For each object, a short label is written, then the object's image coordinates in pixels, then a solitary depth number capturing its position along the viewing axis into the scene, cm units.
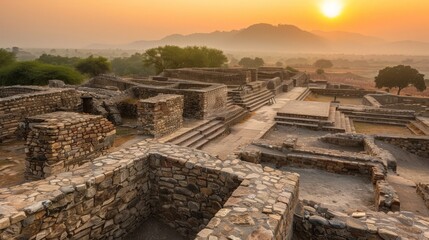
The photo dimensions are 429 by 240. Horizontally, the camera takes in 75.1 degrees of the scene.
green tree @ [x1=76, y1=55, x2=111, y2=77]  5022
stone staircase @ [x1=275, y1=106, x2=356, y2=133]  1571
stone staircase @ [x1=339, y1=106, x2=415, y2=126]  1817
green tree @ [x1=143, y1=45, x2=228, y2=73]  4319
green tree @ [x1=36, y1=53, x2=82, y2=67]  6556
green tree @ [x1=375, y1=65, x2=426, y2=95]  3918
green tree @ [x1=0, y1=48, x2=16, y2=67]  4431
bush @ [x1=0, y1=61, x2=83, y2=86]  3186
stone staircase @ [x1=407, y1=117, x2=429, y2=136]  1563
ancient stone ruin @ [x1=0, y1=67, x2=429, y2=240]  421
